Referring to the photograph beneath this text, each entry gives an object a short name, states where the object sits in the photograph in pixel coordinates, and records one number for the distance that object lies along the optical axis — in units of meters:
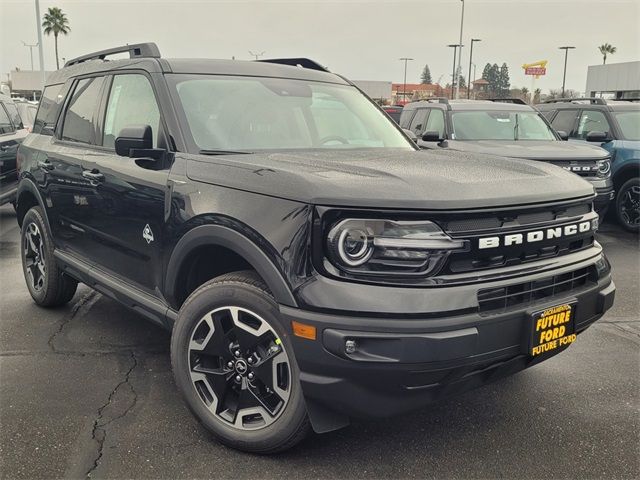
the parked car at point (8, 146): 8.19
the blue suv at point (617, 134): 8.60
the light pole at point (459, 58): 40.06
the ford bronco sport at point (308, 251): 2.31
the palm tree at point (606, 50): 77.25
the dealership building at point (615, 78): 40.91
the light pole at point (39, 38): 27.41
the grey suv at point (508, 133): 7.83
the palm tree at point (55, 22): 60.44
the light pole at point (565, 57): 60.31
